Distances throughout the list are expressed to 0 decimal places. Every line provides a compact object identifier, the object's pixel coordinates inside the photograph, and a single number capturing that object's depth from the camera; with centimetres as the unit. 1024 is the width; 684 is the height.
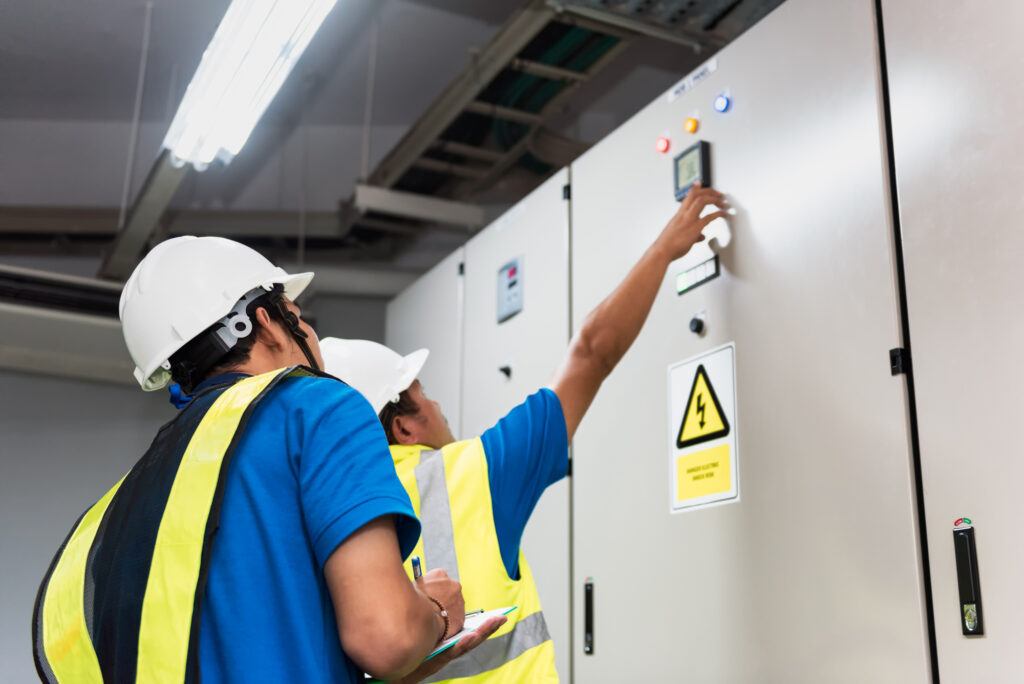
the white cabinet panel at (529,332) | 253
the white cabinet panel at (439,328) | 330
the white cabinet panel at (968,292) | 138
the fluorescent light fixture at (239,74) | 222
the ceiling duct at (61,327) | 352
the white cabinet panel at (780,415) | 160
